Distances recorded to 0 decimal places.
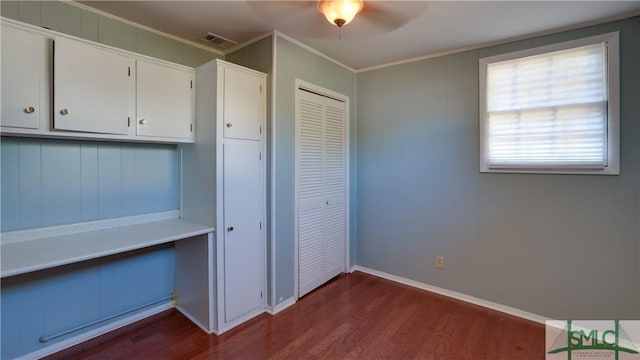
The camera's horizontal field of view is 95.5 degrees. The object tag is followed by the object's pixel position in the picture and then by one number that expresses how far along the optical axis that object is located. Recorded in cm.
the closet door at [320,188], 286
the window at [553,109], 222
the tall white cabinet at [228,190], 227
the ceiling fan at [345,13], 177
